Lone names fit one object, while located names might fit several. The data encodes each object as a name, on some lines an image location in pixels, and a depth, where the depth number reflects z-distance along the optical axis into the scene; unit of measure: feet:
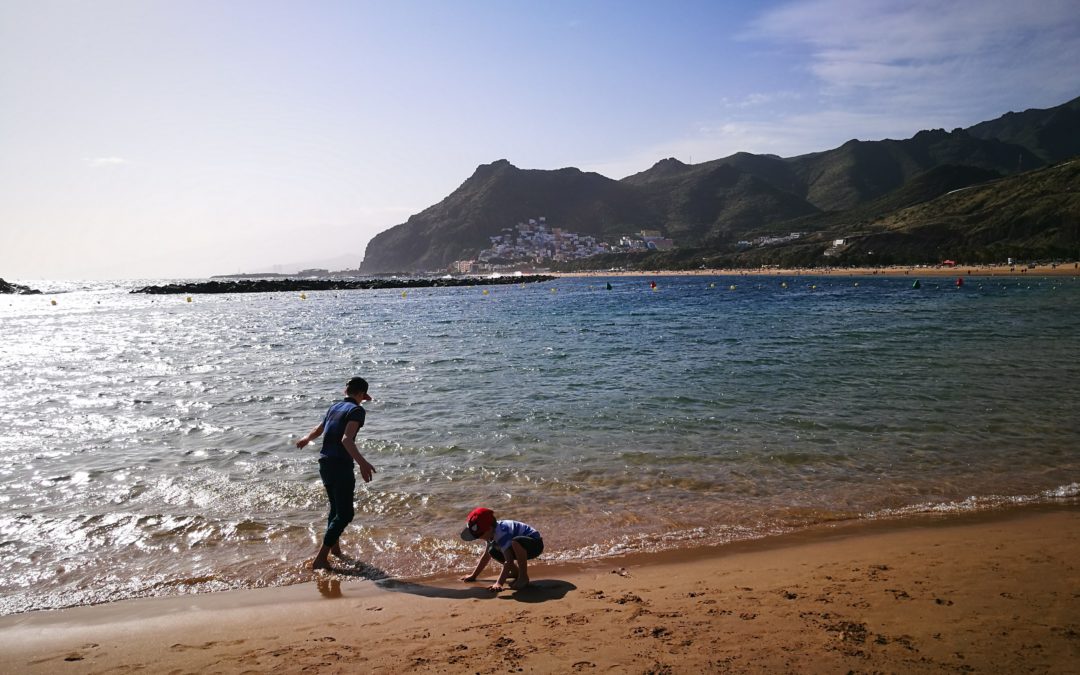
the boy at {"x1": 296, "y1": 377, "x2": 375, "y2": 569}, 22.45
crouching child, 20.17
